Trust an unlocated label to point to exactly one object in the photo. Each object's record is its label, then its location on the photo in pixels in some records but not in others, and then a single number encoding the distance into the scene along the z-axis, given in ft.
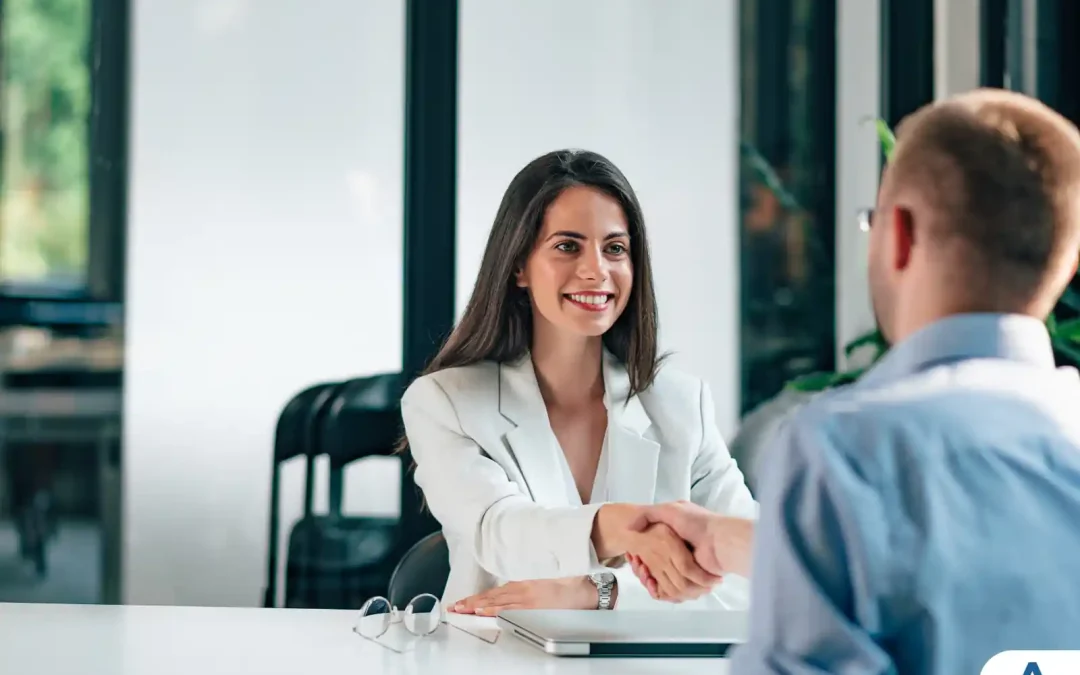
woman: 7.85
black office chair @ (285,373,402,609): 12.53
